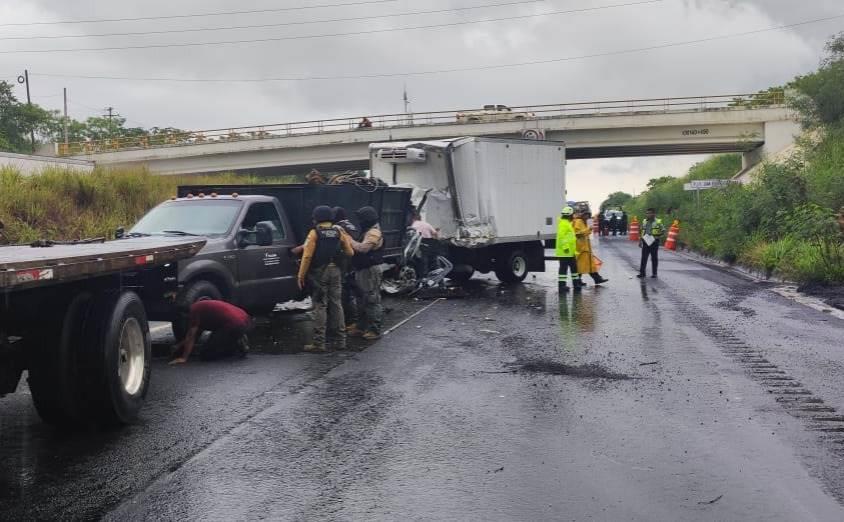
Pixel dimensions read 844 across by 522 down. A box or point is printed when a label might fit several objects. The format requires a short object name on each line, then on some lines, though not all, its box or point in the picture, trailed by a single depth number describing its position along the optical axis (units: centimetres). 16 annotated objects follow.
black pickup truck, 1049
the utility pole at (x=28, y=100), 7762
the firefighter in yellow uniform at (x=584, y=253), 1847
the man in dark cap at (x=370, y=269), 1134
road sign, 3606
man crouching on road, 959
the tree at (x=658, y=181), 10344
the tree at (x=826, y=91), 3816
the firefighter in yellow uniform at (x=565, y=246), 1750
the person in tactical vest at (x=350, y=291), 1146
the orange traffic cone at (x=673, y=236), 3791
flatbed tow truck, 562
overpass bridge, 4703
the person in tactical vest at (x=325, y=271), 1038
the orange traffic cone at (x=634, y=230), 4969
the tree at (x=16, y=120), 7531
